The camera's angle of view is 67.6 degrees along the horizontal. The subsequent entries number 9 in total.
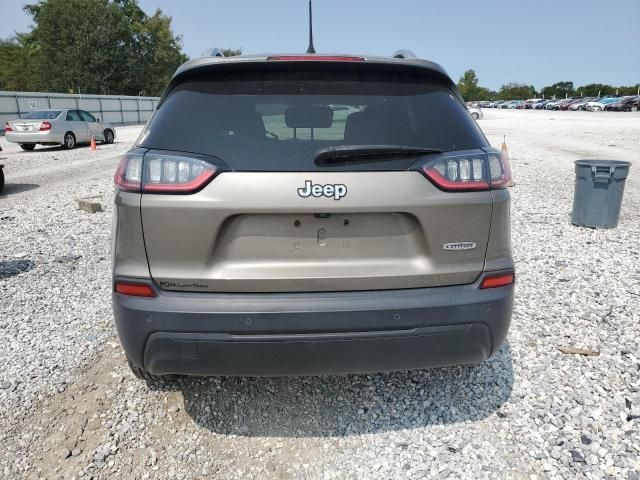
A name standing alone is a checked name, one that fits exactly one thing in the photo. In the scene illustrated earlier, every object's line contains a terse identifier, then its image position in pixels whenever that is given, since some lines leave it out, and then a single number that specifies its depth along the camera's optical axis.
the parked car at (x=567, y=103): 64.51
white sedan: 17.64
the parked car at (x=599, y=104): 55.91
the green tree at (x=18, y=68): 54.66
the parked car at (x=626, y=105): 52.75
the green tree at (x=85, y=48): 49.78
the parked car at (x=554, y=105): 67.75
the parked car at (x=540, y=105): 73.00
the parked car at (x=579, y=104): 61.53
